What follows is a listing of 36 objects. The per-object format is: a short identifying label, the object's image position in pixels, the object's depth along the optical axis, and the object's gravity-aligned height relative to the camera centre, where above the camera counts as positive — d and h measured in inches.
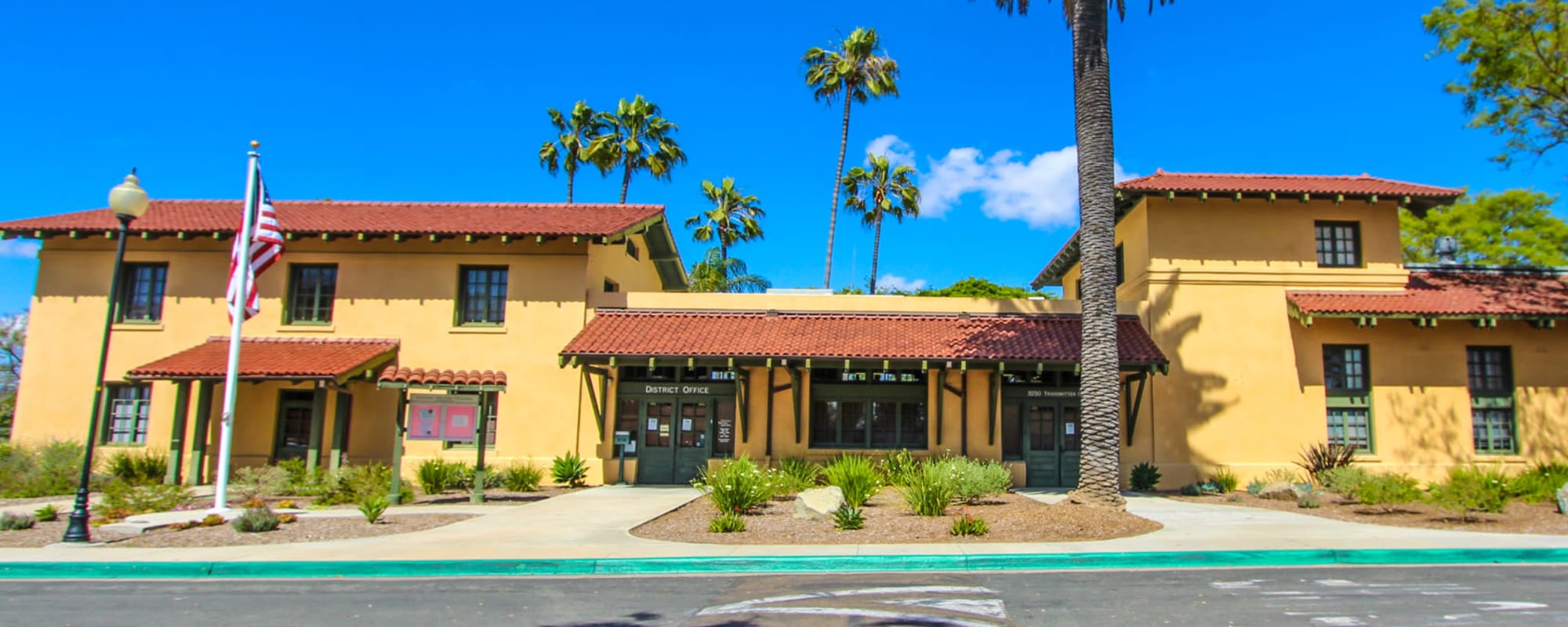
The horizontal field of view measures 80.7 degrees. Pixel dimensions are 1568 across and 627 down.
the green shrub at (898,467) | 679.1 -30.7
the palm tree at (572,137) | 1462.8 +439.9
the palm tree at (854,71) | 1418.6 +543.2
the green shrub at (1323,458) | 752.3 -12.9
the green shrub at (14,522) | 490.0 -67.6
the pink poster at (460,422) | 616.1 -7.5
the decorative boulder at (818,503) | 516.4 -44.6
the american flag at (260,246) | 610.9 +105.1
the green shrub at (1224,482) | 746.6 -35.3
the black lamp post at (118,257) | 453.4 +76.1
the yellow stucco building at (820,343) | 792.9 +65.1
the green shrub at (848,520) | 487.2 -49.8
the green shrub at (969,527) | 461.4 -48.9
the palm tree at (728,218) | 1581.0 +345.2
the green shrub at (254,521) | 480.7 -61.2
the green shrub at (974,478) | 593.0 -31.9
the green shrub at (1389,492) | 573.9 -29.7
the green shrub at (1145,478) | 762.8 -34.7
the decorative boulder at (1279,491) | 679.3 -37.6
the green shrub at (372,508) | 509.4 -55.0
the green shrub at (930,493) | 536.7 -38.1
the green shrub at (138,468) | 751.7 -55.7
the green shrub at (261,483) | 674.8 -59.1
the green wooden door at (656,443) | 804.6 -21.5
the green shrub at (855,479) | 546.3 -32.9
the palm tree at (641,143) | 1411.2 +419.3
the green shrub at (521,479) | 738.8 -52.3
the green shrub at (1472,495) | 524.1 -27.4
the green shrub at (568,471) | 775.7 -47.0
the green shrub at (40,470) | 682.2 -55.9
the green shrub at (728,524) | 476.1 -53.3
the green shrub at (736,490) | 537.0 -40.1
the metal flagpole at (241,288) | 586.2 +75.5
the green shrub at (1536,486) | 587.5 -23.5
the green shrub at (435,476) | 707.4 -50.5
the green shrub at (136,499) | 554.6 -62.0
